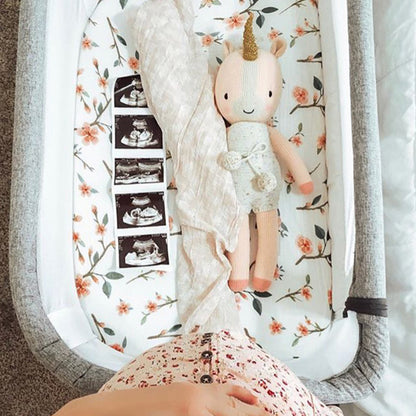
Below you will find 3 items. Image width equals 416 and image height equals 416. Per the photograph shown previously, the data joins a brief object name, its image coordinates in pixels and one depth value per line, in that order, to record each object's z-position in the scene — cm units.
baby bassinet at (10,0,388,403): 95
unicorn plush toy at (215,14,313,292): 112
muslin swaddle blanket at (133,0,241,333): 112
